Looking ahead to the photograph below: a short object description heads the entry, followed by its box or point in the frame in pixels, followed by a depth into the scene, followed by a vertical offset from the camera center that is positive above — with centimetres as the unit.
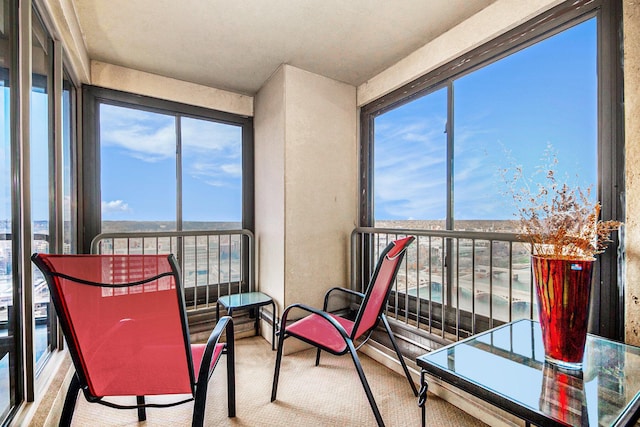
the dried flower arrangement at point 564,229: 102 -6
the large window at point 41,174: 140 +22
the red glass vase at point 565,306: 95 -31
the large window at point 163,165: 254 +48
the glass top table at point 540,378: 77 -52
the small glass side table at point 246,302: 242 -76
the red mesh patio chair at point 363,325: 160 -68
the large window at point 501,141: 137 +45
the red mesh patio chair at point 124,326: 102 -41
